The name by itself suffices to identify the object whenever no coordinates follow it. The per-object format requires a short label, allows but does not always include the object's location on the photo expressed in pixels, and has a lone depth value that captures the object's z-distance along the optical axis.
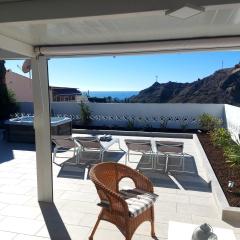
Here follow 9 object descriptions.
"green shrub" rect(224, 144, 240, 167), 5.39
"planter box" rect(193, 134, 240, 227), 4.36
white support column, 4.83
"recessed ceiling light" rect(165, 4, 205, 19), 2.50
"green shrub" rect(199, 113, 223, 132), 11.42
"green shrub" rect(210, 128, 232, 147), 7.82
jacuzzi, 10.48
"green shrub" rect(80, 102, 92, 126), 13.90
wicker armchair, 3.47
